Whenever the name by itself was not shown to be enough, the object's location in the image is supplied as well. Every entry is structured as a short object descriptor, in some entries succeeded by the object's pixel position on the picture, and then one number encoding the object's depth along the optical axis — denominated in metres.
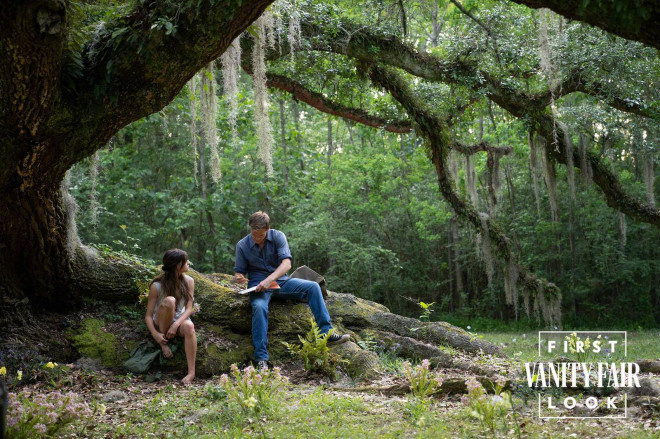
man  5.48
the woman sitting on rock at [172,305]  5.12
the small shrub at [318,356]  5.18
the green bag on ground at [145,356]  5.16
